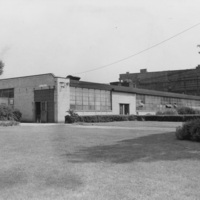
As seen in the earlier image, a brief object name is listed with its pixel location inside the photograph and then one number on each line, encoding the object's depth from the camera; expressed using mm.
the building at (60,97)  30594
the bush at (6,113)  28066
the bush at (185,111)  46312
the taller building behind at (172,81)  72125
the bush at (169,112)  44156
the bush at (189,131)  11688
